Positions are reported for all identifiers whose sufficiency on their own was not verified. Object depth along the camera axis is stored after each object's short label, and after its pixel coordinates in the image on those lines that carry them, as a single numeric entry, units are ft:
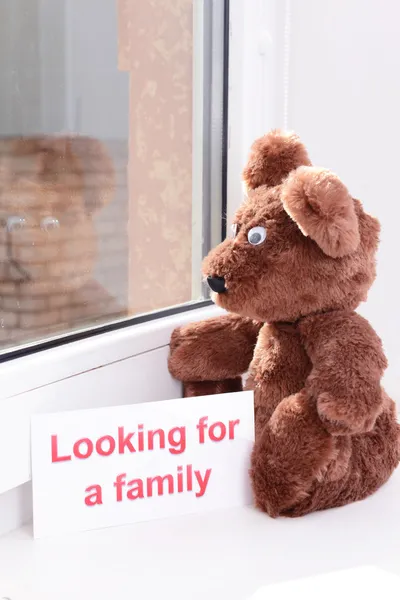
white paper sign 2.82
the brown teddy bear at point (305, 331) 2.75
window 3.02
